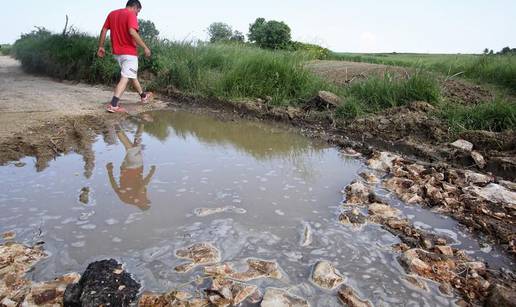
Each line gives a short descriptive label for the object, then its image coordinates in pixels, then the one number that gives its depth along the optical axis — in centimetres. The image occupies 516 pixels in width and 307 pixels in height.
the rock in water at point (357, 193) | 280
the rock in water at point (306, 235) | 222
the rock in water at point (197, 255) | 196
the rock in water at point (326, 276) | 185
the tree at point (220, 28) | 2756
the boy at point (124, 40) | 544
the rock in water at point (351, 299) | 172
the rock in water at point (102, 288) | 161
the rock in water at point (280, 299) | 169
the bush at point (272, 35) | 1802
